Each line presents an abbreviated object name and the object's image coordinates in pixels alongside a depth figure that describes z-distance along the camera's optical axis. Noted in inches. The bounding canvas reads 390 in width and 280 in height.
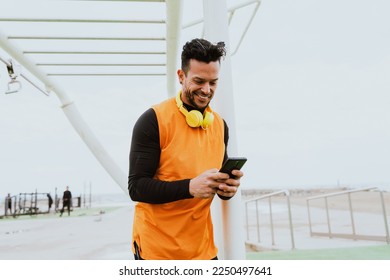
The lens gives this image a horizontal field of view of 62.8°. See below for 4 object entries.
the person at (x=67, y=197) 439.7
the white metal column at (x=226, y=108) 49.1
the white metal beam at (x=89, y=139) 114.6
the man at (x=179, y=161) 38.5
